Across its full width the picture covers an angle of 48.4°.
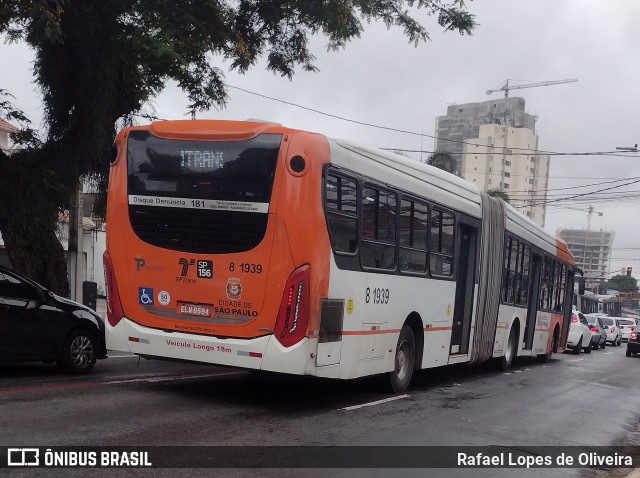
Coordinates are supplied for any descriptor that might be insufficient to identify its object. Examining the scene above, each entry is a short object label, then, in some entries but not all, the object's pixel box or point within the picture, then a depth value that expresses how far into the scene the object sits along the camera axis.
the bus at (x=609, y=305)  68.50
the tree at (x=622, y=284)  116.88
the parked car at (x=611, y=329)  39.19
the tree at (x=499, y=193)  40.98
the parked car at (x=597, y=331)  32.19
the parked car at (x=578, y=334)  27.70
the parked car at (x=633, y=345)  28.79
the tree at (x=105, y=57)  12.10
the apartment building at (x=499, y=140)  109.44
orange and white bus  8.00
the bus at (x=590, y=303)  52.49
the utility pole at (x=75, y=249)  17.97
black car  9.45
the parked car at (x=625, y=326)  45.34
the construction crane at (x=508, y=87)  135.20
